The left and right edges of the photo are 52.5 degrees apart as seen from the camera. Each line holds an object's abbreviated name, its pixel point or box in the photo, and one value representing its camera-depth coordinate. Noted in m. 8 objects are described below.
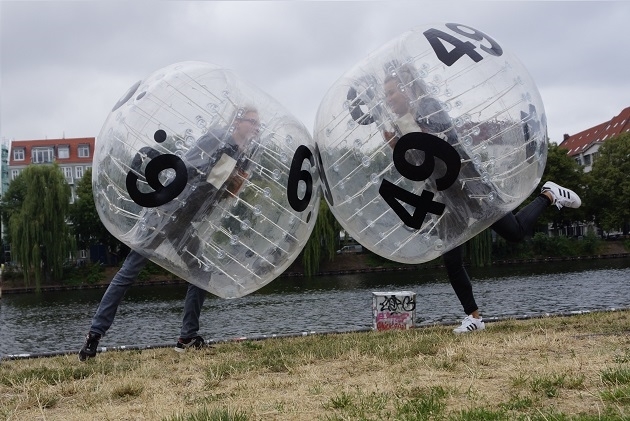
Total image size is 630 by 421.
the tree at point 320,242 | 38.78
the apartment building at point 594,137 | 73.38
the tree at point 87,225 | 49.78
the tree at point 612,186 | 52.62
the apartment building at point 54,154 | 78.62
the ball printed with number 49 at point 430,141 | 5.35
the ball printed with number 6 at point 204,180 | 5.37
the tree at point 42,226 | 37.91
